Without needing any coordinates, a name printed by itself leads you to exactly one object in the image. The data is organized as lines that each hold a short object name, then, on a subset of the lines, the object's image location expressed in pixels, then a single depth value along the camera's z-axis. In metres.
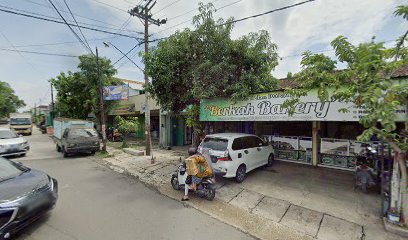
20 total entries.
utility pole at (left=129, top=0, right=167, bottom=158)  10.41
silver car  10.15
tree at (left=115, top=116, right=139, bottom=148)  12.56
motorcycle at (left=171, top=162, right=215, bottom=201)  5.36
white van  6.14
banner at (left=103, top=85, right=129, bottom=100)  15.32
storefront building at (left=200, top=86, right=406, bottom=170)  5.93
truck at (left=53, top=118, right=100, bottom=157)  10.83
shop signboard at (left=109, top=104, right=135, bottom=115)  18.52
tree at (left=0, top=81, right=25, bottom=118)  41.90
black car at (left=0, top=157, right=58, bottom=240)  3.26
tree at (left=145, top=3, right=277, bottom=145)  7.17
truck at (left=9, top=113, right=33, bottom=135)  23.67
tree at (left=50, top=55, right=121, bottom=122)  17.97
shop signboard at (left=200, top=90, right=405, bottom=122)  5.57
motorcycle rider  5.27
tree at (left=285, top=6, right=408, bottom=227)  3.30
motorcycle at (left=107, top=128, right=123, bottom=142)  17.72
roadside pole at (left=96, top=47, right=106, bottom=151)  11.91
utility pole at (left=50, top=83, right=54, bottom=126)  26.66
